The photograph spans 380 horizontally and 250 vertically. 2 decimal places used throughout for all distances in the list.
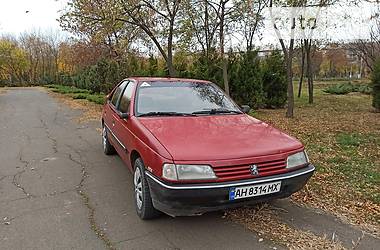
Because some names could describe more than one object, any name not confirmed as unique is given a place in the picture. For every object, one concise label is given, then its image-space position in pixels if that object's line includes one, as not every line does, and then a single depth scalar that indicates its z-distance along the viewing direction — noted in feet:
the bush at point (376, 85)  43.36
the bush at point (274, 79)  50.21
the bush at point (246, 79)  47.75
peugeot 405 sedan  9.73
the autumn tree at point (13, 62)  167.04
